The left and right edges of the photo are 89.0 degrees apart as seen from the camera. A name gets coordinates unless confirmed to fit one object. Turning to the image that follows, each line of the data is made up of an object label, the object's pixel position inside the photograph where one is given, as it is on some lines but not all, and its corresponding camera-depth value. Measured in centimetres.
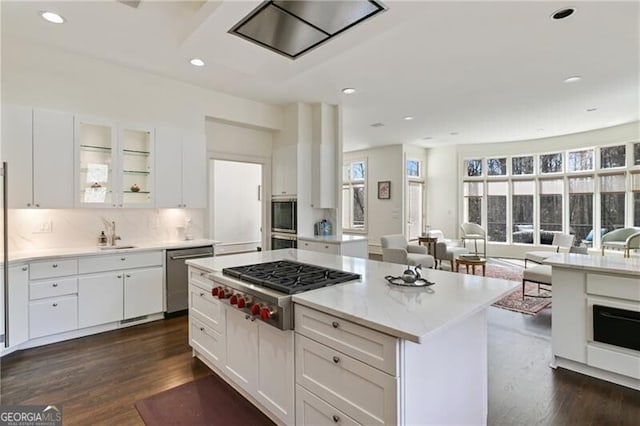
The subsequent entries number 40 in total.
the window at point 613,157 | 666
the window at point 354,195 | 930
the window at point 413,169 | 884
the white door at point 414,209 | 887
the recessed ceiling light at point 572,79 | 406
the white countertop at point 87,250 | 304
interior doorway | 763
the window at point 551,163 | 765
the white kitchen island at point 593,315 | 236
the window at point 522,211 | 807
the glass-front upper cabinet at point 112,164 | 352
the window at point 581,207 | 721
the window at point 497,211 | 842
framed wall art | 858
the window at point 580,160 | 720
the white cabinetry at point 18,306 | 287
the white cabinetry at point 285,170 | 512
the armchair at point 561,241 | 661
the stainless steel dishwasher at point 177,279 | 387
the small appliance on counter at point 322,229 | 534
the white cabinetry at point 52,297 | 305
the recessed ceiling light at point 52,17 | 269
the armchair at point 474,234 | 818
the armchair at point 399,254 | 551
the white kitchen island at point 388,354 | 131
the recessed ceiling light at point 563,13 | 264
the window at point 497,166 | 844
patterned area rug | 424
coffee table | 552
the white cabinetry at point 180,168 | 401
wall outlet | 343
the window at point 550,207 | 766
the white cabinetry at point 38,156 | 308
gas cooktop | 188
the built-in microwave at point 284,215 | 513
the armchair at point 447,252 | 657
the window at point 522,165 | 808
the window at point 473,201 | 871
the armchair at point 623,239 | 584
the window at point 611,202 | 672
